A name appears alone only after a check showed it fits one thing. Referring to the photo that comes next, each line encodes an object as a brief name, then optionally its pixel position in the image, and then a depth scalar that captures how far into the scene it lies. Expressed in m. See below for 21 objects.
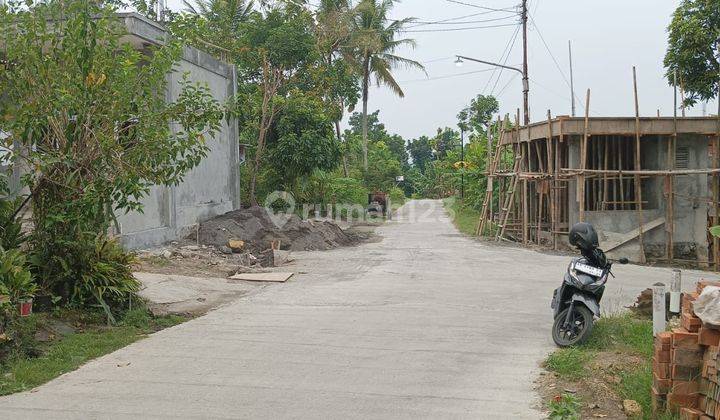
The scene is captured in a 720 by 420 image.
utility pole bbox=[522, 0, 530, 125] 24.70
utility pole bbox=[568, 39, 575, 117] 37.77
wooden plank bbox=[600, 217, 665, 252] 16.59
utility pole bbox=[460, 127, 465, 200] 39.38
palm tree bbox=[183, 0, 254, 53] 27.94
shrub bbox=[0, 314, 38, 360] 6.15
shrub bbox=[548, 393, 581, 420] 4.78
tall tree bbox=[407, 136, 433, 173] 83.31
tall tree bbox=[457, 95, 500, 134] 54.49
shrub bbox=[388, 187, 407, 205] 47.61
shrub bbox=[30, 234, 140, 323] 8.05
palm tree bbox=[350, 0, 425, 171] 33.44
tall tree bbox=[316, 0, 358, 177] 31.70
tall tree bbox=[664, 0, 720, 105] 16.44
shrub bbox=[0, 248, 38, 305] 6.48
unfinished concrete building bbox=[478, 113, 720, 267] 16.44
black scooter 7.09
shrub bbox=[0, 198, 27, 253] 7.62
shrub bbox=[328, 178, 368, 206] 28.84
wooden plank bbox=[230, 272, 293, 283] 12.34
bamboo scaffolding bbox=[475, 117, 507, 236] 21.73
